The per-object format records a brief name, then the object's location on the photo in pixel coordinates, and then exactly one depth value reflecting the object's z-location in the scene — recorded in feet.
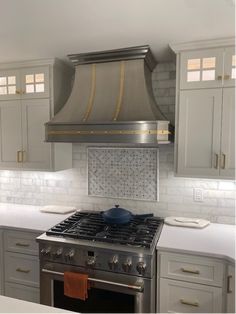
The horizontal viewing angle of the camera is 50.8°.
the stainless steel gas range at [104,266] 5.77
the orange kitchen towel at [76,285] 5.95
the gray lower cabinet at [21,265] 7.10
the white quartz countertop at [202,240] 5.69
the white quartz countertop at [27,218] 7.28
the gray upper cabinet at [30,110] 7.96
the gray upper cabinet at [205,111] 6.37
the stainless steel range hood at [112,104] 6.18
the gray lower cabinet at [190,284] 5.66
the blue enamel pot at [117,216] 7.14
